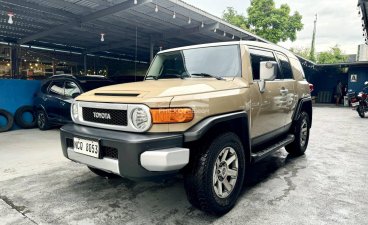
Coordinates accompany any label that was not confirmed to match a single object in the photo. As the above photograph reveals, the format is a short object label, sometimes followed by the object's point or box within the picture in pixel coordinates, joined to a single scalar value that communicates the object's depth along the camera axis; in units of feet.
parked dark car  23.49
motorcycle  39.10
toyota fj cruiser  7.67
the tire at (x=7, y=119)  25.12
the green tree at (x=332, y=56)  172.45
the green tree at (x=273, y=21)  103.30
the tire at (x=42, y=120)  25.43
